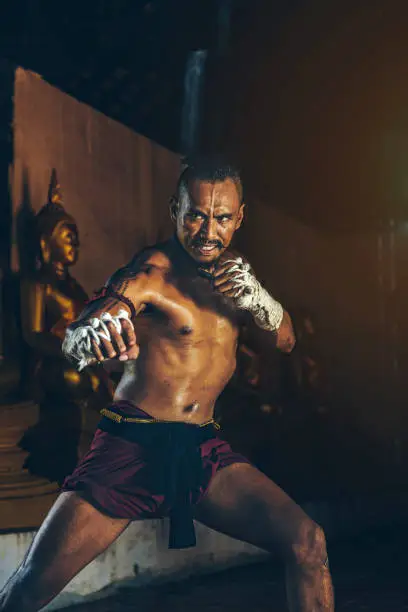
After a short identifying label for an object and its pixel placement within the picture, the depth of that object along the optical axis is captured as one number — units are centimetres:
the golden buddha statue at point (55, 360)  626
